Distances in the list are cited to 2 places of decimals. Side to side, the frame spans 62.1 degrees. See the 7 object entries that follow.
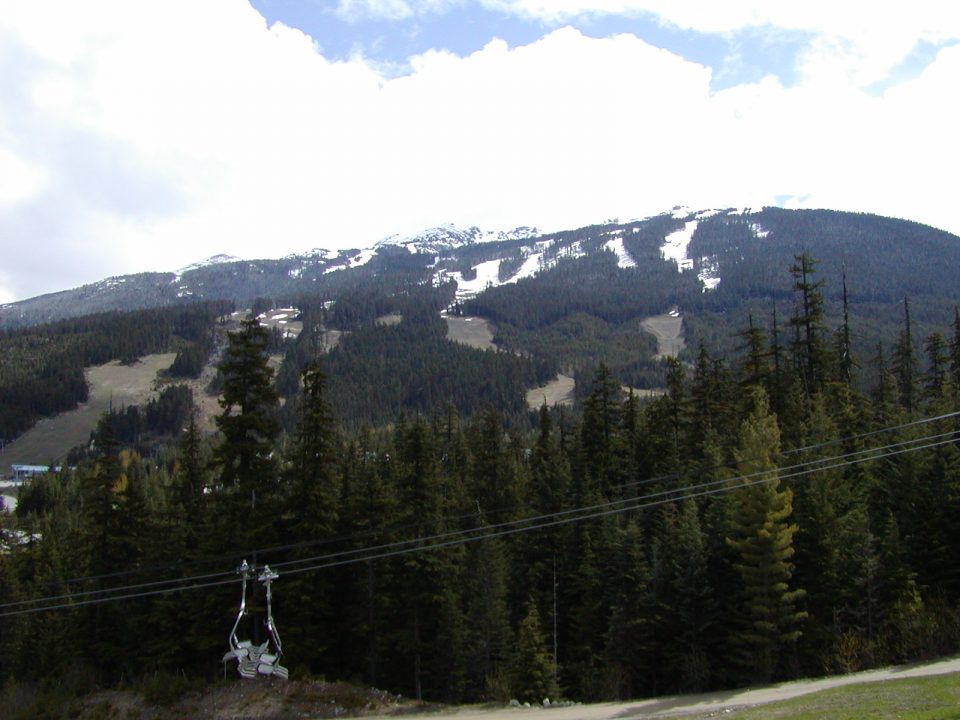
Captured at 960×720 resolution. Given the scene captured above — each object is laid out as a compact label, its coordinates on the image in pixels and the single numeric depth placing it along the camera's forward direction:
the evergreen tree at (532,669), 37.03
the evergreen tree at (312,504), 36.34
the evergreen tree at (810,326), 48.44
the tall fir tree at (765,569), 32.34
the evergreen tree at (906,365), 69.06
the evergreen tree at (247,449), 36.34
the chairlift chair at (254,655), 23.78
